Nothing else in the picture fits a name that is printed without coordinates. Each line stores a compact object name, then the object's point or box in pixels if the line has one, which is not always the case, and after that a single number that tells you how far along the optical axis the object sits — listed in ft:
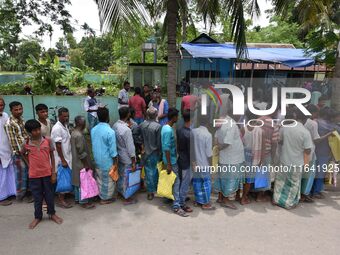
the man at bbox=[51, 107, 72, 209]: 13.33
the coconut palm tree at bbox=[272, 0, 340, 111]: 18.76
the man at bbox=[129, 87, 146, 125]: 23.40
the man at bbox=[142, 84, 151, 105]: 25.76
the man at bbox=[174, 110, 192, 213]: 13.65
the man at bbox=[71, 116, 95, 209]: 13.52
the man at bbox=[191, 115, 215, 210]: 13.82
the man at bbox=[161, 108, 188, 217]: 13.44
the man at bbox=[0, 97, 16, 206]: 13.92
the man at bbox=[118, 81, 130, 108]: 25.20
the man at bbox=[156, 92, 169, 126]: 21.99
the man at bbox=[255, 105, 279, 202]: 14.33
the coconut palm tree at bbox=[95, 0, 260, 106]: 16.31
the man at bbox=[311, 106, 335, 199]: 15.14
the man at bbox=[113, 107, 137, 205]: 14.05
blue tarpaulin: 31.58
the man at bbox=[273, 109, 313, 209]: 13.96
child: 11.98
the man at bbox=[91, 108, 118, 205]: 13.61
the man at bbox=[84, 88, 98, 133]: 23.68
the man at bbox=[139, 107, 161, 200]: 14.38
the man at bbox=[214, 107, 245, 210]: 14.02
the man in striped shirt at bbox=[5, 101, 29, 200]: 13.57
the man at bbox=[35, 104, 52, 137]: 13.70
